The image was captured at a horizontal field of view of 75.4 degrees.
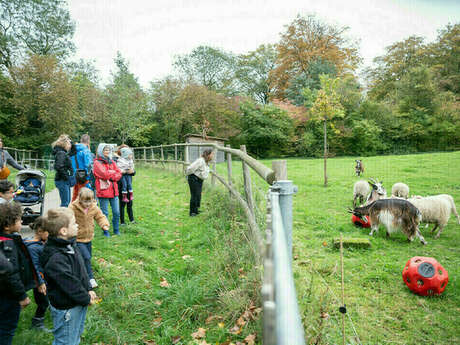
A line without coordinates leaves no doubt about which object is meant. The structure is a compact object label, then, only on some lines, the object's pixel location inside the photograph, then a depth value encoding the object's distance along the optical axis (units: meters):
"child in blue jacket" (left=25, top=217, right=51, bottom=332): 3.16
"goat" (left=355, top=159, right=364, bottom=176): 15.04
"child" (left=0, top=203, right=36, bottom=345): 2.65
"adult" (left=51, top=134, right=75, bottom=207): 5.77
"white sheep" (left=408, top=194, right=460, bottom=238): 6.46
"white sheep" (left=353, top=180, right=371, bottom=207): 9.42
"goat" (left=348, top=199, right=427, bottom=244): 6.14
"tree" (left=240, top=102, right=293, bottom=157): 31.33
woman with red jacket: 5.50
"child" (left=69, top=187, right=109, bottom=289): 3.88
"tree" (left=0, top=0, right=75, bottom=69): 28.20
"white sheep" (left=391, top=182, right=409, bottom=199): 8.67
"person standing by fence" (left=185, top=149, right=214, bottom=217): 7.06
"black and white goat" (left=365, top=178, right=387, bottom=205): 8.01
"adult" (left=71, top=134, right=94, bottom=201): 6.10
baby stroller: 5.96
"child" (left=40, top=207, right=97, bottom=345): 2.52
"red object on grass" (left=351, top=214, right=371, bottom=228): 7.08
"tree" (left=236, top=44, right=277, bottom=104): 44.47
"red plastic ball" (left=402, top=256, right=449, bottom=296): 4.20
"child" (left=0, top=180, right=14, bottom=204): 4.04
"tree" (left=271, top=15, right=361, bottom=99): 39.66
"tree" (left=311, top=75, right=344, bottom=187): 12.83
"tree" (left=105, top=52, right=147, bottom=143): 30.50
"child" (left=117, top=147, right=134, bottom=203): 6.25
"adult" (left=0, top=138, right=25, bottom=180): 5.65
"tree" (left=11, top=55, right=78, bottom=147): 22.70
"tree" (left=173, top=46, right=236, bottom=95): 39.88
